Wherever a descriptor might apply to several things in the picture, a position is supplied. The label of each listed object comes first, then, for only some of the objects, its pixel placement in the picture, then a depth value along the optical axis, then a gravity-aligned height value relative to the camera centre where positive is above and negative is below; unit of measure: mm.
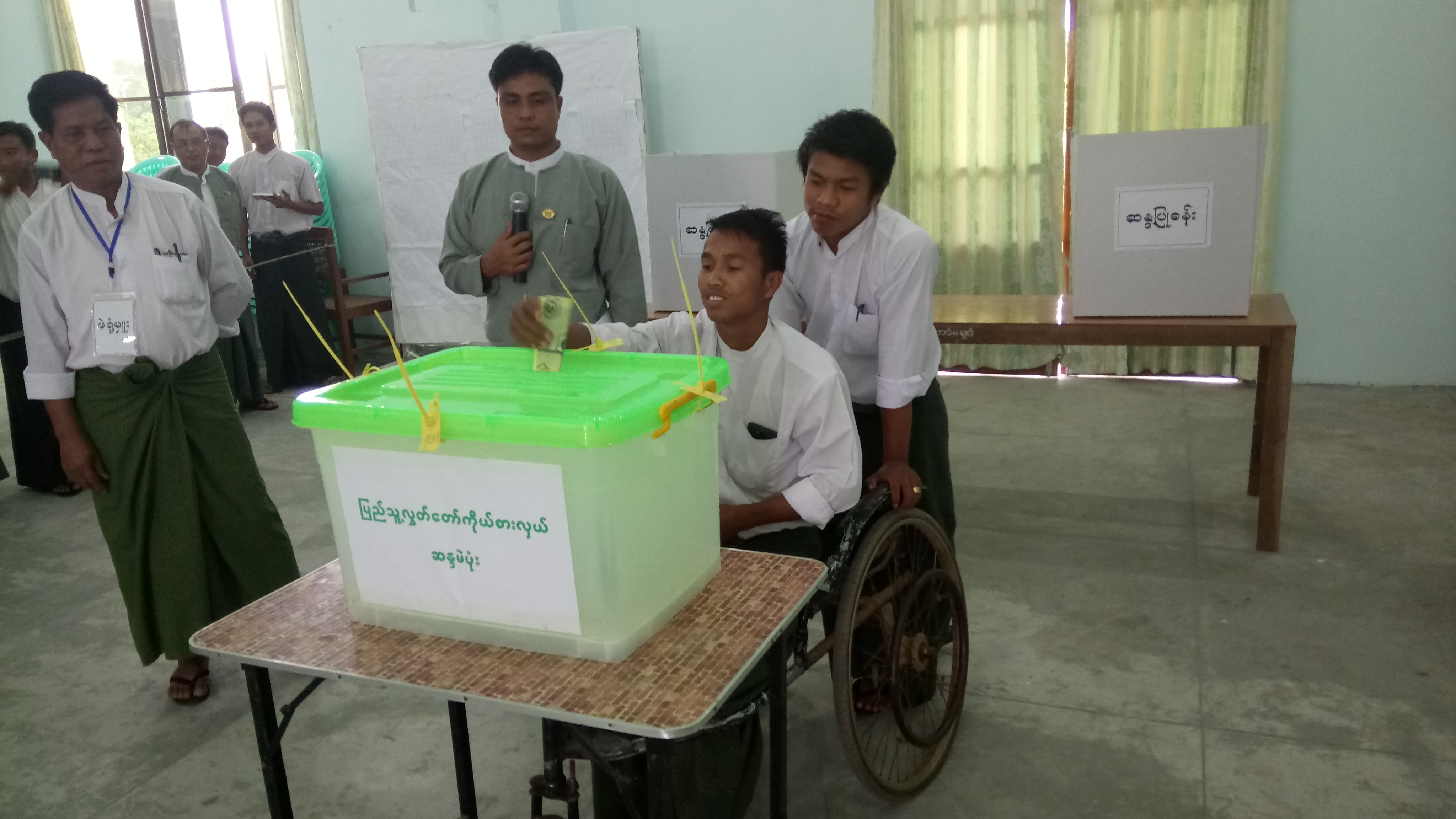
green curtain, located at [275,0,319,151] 5703 +661
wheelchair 1347 -755
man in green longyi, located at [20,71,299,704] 1971 -338
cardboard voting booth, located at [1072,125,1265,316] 2531 -194
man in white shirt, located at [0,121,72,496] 3387 -392
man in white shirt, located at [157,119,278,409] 4445 -44
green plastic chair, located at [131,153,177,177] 5613 +214
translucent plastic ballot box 996 -322
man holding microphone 2146 -90
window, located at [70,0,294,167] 6020 +844
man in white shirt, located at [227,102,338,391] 5035 -145
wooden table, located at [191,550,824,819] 992 -496
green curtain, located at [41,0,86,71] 6387 +1071
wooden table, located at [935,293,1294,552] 2600 -486
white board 4844 +248
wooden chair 5219 -558
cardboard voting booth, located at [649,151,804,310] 2770 -57
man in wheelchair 1603 -390
